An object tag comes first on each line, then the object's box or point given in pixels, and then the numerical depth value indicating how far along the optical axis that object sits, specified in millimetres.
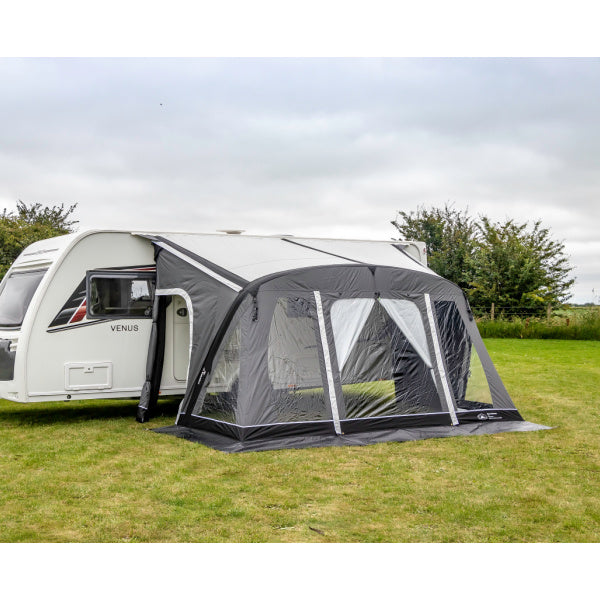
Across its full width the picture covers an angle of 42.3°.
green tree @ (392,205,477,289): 31141
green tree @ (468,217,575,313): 27094
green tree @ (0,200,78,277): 26562
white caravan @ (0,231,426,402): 8344
